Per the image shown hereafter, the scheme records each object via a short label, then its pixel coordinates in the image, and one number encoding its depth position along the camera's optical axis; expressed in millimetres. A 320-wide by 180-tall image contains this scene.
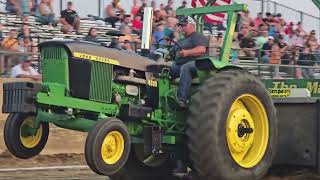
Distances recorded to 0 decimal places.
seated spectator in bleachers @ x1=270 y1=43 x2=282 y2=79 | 17812
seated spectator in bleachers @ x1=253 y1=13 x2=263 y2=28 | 19719
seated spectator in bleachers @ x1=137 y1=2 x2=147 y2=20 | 17141
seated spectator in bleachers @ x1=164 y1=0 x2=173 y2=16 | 17812
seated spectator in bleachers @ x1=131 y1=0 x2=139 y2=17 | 17109
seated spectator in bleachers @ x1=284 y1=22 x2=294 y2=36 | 20723
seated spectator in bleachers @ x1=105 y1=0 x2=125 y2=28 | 17234
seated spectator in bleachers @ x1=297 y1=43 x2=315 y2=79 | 18016
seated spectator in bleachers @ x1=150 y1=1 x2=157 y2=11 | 17991
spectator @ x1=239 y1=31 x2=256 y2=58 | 17509
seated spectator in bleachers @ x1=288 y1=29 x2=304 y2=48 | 20011
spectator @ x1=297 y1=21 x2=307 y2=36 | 21230
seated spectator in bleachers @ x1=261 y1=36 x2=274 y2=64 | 17764
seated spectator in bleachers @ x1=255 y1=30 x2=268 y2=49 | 18403
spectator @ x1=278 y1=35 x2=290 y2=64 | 18281
